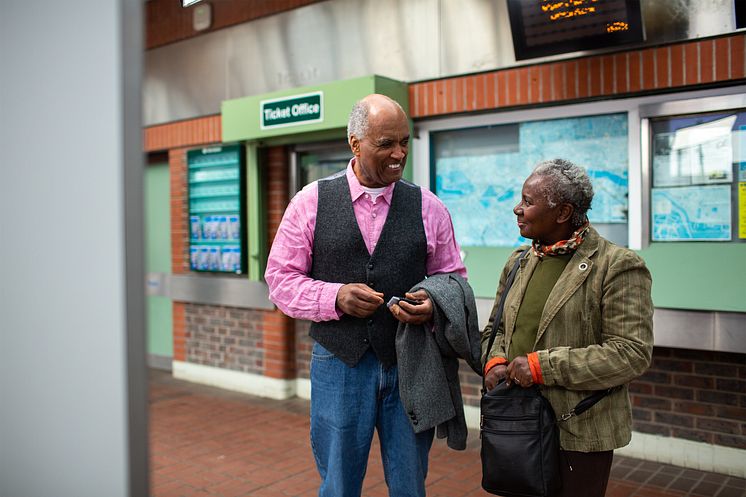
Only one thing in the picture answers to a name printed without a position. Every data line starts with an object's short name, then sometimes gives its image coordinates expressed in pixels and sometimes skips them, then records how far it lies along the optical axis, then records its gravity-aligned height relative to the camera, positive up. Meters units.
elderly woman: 2.33 -0.34
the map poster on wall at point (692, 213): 4.27 +0.07
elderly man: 2.47 -0.19
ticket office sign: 5.59 +1.00
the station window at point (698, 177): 4.21 +0.29
